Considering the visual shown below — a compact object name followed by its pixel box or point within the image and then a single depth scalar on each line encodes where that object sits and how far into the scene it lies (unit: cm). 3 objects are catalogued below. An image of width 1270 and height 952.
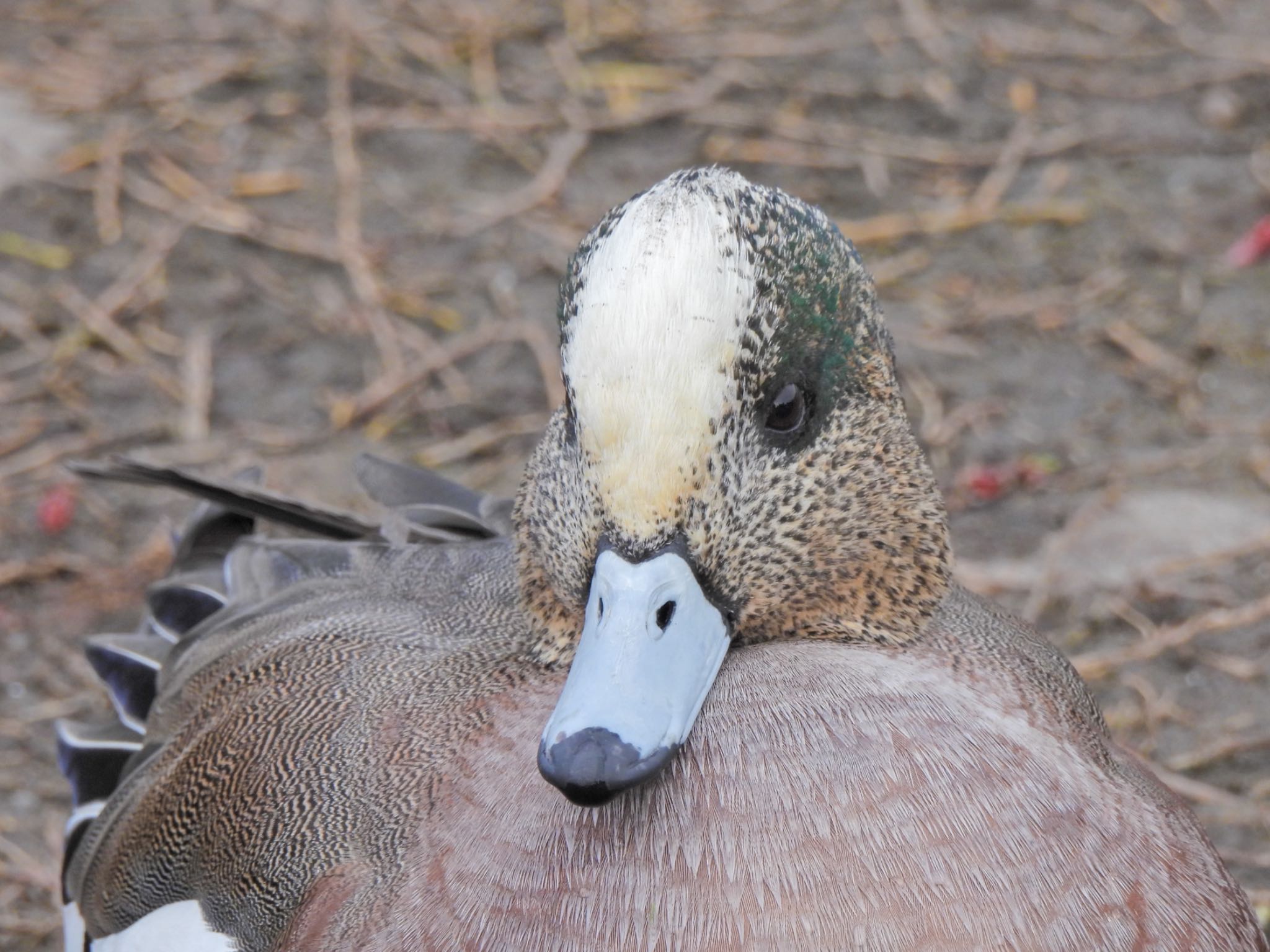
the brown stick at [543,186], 405
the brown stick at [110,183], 396
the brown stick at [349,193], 371
